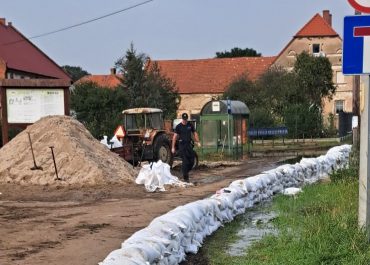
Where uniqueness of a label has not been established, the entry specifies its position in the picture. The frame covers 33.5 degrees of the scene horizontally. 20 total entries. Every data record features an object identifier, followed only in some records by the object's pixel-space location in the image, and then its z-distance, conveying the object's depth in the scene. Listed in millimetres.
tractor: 20922
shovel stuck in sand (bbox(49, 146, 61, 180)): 16017
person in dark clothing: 16297
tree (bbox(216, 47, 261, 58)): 91456
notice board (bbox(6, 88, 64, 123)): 18906
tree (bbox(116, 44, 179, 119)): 49438
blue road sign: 6834
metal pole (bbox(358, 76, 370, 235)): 7074
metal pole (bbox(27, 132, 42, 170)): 16283
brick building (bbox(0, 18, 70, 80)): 52219
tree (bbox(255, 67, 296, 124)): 49531
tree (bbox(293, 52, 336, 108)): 49656
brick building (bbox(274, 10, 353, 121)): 63969
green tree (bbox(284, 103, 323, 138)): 44312
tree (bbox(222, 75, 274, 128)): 46031
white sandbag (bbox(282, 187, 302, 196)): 13826
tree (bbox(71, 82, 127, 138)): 47031
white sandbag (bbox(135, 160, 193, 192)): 14977
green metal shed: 28891
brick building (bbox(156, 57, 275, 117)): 68625
